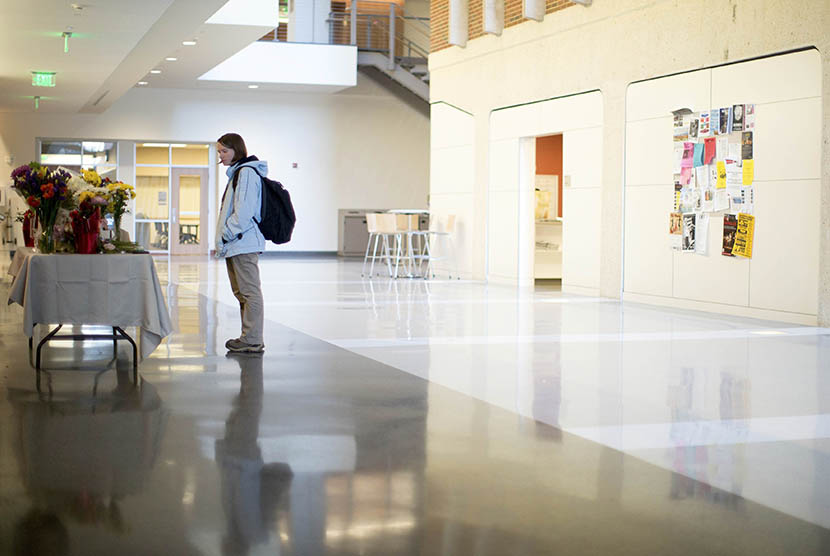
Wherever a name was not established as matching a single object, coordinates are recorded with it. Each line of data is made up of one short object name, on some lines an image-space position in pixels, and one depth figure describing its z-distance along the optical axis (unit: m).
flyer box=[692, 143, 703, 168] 11.24
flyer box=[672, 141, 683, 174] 11.61
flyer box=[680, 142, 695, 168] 11.39
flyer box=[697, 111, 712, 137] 11.12
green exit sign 16.33
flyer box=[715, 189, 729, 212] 10.83
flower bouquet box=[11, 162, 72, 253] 6.93
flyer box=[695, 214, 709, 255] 11.22
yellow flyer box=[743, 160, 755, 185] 10.44
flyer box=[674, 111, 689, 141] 11.51
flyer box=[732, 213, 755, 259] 10.51
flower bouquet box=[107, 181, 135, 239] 7.13
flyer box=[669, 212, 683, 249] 11.69
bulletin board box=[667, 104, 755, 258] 10.55
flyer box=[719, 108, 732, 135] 10.77
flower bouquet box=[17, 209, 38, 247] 8.00
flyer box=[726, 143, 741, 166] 10.62
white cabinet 16.70
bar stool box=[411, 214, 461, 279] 17.03
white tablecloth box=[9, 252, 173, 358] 6.52
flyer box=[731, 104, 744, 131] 10.56
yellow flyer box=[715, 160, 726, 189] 10.84
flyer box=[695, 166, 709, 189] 11.17
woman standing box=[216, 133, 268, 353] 7.05
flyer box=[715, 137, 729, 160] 10.81
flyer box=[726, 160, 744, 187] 10.61
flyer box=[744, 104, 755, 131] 10.41
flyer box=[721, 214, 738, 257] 10.75
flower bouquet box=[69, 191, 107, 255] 6.74
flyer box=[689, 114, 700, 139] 11.31
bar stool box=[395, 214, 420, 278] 16.33
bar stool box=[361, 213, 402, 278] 16.55
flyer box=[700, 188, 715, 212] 11.08
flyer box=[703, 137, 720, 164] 11.04
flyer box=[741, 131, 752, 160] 10.47
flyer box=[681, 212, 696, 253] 11.46
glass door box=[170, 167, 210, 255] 24.77
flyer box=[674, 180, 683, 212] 11.68
